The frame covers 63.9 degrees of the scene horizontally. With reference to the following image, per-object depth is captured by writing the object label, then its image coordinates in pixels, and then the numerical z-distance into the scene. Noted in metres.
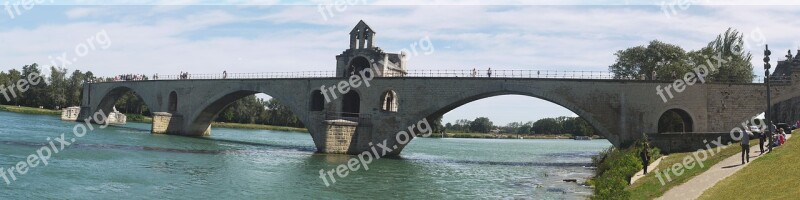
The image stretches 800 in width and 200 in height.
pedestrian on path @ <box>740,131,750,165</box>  23.05
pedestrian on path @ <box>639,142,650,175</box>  27.84
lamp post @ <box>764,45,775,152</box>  25.04
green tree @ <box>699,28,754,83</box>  60.69
